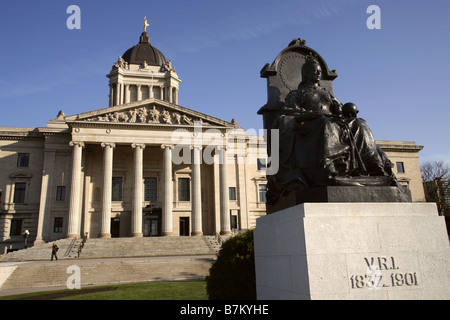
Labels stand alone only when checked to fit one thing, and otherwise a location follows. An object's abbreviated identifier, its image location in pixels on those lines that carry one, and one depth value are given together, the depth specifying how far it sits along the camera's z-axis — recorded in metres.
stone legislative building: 41.50
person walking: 30.00
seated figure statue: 5.05
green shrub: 8.28
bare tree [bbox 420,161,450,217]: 58.49
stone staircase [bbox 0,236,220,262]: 32.69
